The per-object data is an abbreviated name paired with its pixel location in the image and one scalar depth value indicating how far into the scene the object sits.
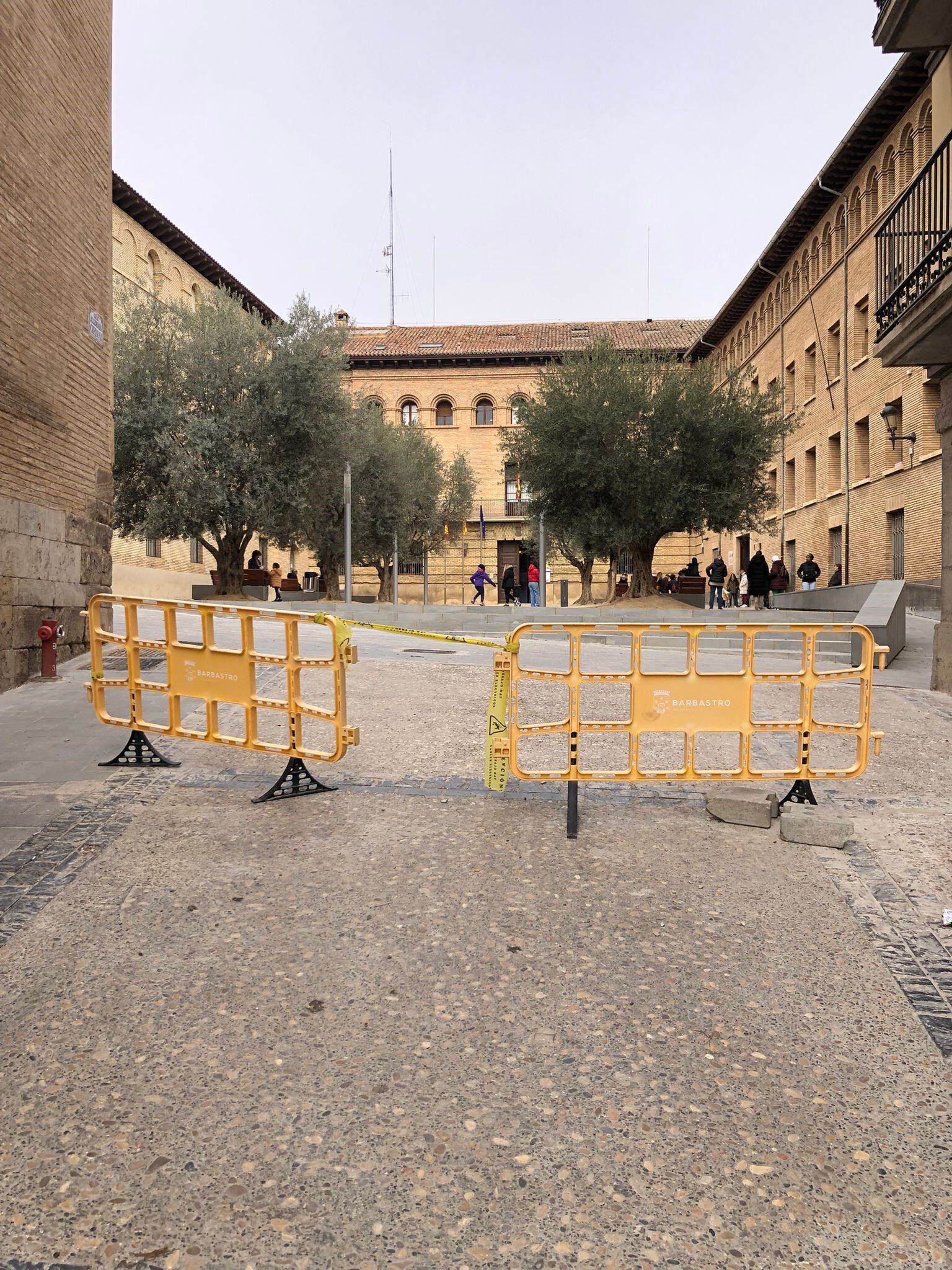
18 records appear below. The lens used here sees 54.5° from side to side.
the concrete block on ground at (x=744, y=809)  5.23
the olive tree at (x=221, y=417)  21.84
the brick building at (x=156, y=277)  30.28
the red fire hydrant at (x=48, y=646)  9.62
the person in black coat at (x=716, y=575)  29.31
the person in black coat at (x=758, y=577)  25.84
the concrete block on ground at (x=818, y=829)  4.88
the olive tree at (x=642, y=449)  23.56
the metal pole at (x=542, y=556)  25.77
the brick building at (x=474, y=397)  46.88
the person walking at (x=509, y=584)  33.34
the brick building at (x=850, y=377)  23.20
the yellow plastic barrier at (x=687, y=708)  5.13
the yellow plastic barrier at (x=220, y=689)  5.59
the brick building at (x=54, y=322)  9.48
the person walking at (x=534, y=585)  32.24
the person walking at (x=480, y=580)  34.06
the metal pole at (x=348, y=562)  22.47
